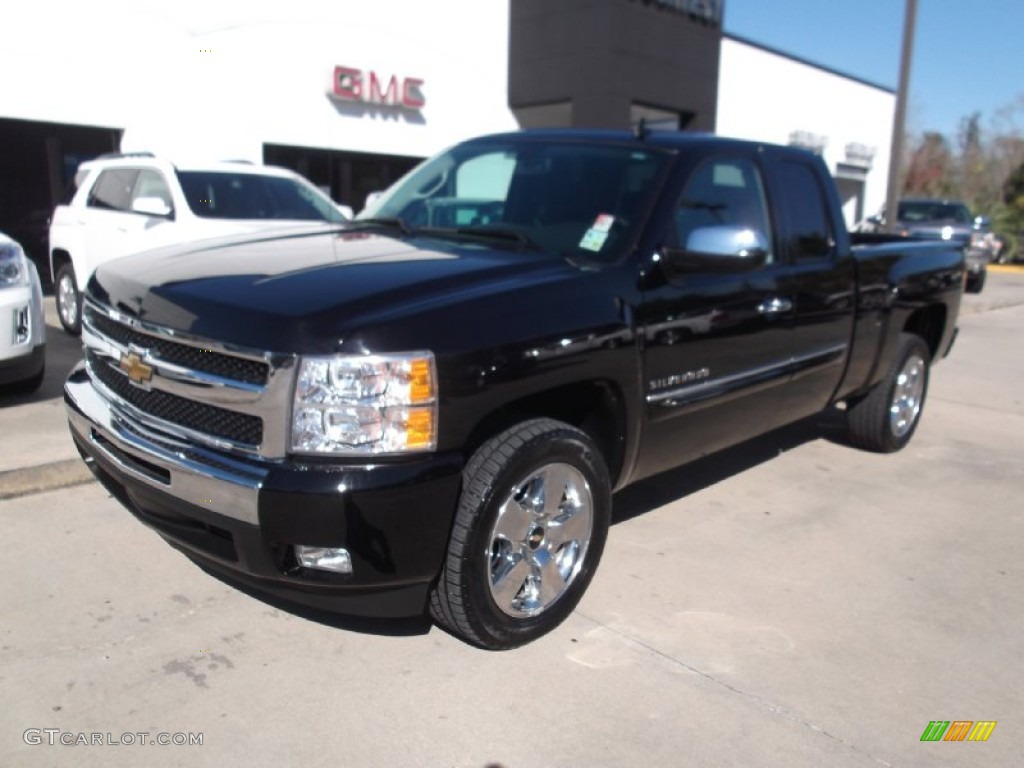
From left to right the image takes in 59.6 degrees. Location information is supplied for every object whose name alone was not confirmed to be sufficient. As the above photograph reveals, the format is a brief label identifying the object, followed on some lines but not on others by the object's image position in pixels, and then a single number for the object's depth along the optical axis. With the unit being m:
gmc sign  13.56
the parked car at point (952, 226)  16.50
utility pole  12.62
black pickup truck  2.71
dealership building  11.22
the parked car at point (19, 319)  5.30
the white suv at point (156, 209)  7.71
